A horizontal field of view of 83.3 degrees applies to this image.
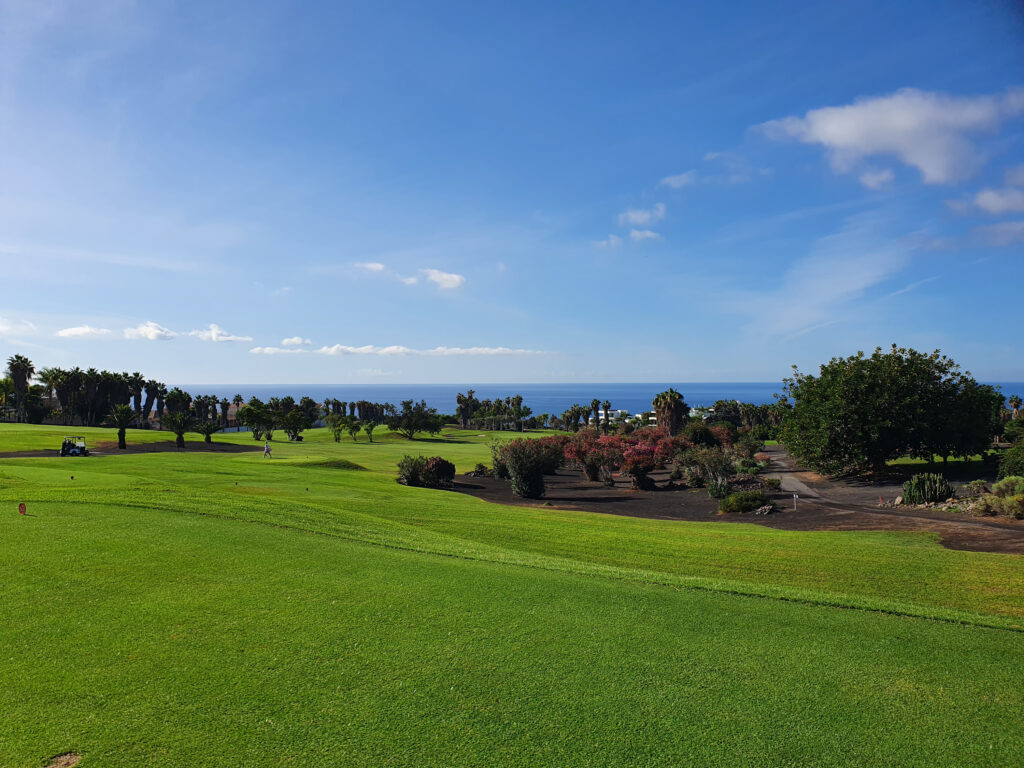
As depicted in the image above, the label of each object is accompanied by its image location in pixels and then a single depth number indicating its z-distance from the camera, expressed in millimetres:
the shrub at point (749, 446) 53300
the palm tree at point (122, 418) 54469
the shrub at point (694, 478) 40531
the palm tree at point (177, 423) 61719
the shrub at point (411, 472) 41344
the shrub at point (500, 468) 50194
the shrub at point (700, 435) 60750
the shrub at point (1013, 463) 32156
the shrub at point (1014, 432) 39062
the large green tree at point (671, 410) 76250
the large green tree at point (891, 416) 38281
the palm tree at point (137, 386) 107506
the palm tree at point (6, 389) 91062
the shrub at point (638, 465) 43219
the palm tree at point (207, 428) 69812
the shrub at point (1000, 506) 22992
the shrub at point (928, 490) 28703
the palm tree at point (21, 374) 92125
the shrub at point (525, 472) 38875
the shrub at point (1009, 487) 25547
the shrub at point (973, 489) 29291
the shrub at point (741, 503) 29609
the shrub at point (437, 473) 41531
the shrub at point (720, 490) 34656
